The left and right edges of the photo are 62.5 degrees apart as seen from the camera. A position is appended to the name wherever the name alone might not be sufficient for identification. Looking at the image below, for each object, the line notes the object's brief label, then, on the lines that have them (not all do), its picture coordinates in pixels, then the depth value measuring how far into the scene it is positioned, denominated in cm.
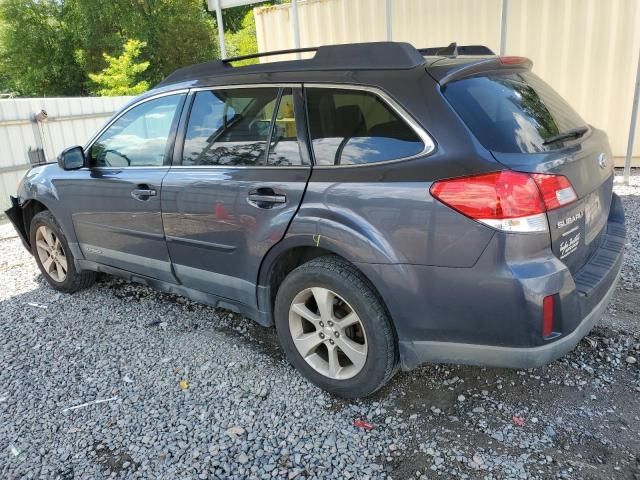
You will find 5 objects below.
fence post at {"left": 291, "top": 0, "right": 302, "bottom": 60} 733
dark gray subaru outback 229
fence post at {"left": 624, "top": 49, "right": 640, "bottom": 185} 652
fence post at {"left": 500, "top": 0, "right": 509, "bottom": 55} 648
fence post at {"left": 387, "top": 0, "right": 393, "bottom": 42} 711
